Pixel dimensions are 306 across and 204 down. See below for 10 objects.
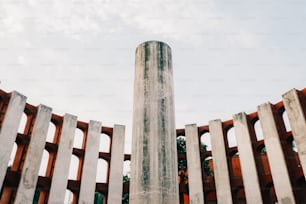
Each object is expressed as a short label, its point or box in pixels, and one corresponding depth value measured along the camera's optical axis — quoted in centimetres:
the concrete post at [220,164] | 2267
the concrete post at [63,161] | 2205
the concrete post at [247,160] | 2139
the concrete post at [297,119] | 1973
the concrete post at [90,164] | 2325
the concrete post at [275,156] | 1977
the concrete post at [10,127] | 2014
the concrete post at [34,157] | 2050
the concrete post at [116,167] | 2402
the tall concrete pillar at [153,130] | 1196
